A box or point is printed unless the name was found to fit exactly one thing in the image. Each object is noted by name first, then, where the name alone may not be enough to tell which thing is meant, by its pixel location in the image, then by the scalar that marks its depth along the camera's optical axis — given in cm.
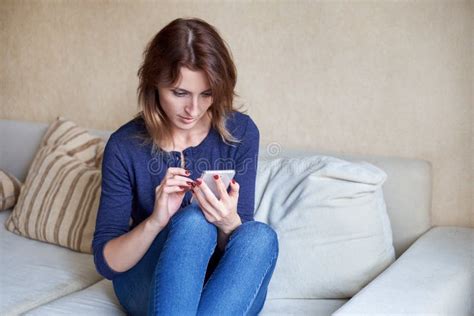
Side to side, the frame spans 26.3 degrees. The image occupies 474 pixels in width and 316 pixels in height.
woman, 207
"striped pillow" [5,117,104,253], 277
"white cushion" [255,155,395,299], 236
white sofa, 210
